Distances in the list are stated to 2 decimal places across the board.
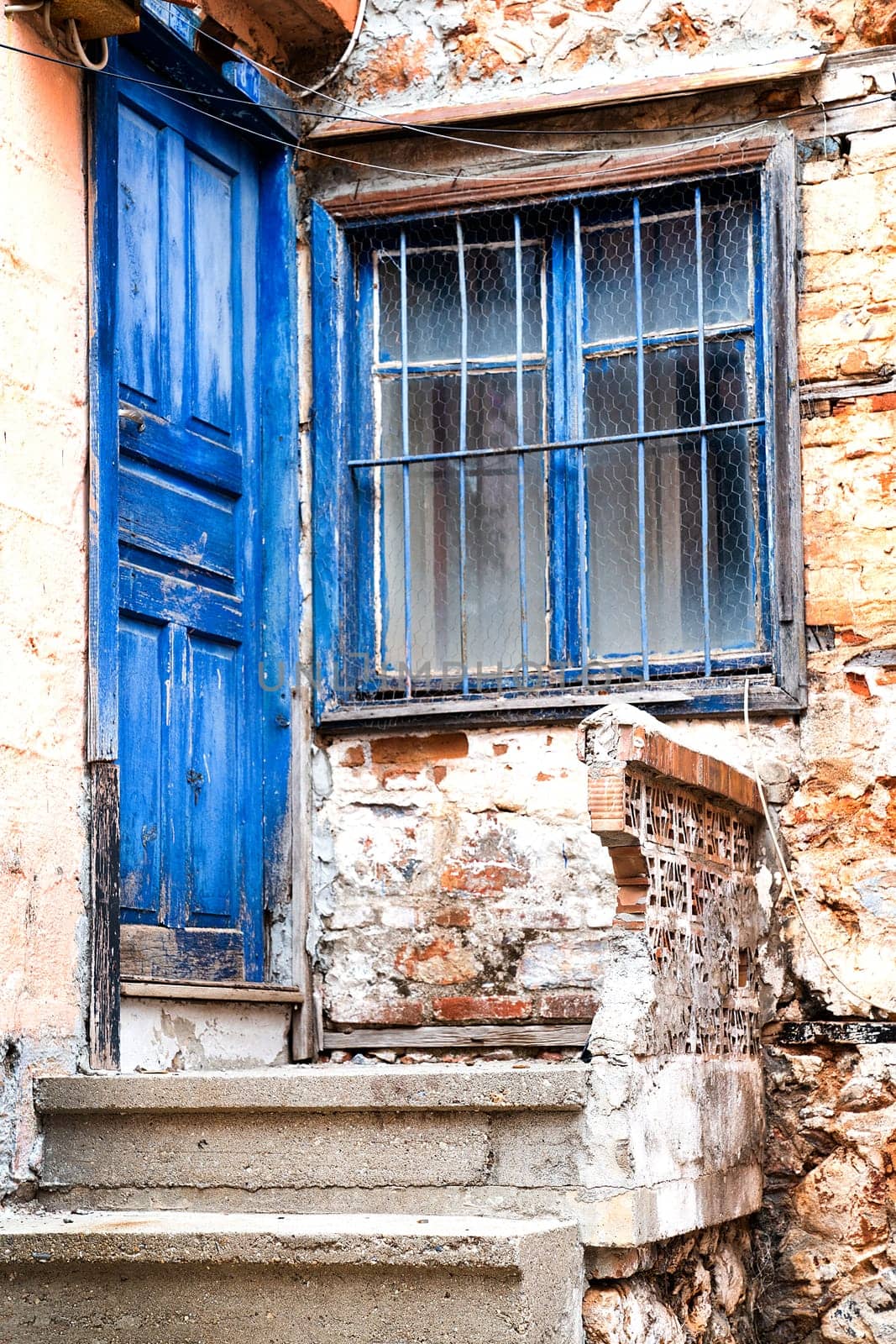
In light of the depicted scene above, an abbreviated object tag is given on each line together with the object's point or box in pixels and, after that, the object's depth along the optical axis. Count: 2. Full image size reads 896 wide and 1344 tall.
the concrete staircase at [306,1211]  3.17
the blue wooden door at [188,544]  4.63
